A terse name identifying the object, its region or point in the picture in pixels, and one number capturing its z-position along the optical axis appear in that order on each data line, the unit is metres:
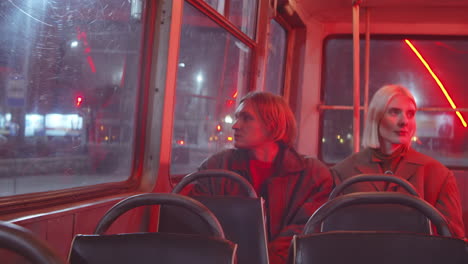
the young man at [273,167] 2.46
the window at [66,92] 1.73
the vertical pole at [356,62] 4.31
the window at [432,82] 5.05
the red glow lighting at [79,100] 2.09
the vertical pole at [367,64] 4.85
